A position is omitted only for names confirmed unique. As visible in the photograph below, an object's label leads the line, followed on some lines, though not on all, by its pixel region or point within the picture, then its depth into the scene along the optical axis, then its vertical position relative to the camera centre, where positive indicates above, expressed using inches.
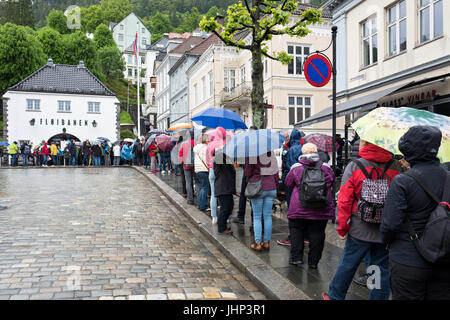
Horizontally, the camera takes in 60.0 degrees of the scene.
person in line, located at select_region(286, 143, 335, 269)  190.9 -27.6
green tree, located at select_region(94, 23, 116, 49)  3481.8 +1089.2
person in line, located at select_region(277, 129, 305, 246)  290.8 +5.6
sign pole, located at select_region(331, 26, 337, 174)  286.6 +55.5
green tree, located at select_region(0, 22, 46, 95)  2050.9 +562.8
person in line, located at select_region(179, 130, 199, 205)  367.9 -3.5
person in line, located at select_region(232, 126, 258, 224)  294.9 -39.9
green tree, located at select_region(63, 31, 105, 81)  2471.7 +699.6
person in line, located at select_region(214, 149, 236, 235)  263.2 -17.0
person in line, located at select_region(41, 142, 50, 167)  1053.8 +19.2
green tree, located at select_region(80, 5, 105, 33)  3971.5 +1479.4
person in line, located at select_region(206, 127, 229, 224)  289.1 +6.4
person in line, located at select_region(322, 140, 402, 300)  143.1 -25.7
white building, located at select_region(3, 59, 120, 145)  1657.2 +233.7
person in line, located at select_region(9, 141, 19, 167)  1058.1 +21.9
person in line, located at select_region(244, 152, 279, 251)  225.9 -16.5
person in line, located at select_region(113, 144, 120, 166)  1013.8 +13.8
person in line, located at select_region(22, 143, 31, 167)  1079.0 +20.2
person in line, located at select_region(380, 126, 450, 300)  106.0 -15.6
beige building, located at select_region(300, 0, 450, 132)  481.1 +151.6
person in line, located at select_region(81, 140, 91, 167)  1027.9 +25.4
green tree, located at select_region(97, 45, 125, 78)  3294.8 +839.0
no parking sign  320.8 +72.4
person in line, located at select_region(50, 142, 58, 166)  1059.3 +21.8
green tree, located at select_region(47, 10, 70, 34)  3193.9 +1138.5
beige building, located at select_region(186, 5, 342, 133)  1003.3 +184.8
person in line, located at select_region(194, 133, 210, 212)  323.9 -5.7
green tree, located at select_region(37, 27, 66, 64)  2407.7 +722.8
